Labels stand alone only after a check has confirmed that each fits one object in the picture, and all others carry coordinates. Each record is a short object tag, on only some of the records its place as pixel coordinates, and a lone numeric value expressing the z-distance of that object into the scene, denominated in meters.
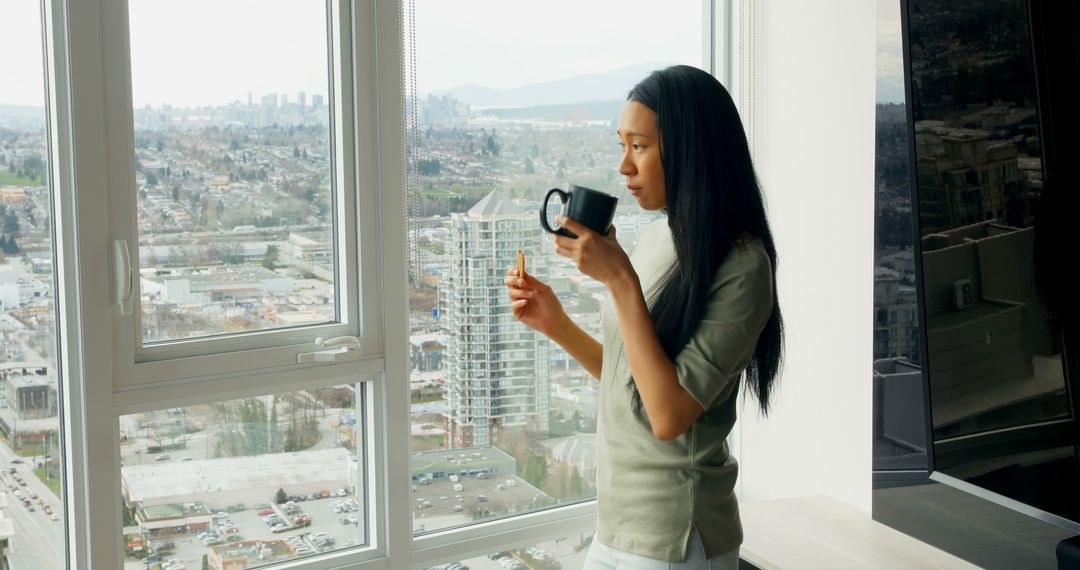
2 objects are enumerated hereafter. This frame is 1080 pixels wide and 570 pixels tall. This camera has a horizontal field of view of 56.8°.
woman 1.44
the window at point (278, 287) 1.87
